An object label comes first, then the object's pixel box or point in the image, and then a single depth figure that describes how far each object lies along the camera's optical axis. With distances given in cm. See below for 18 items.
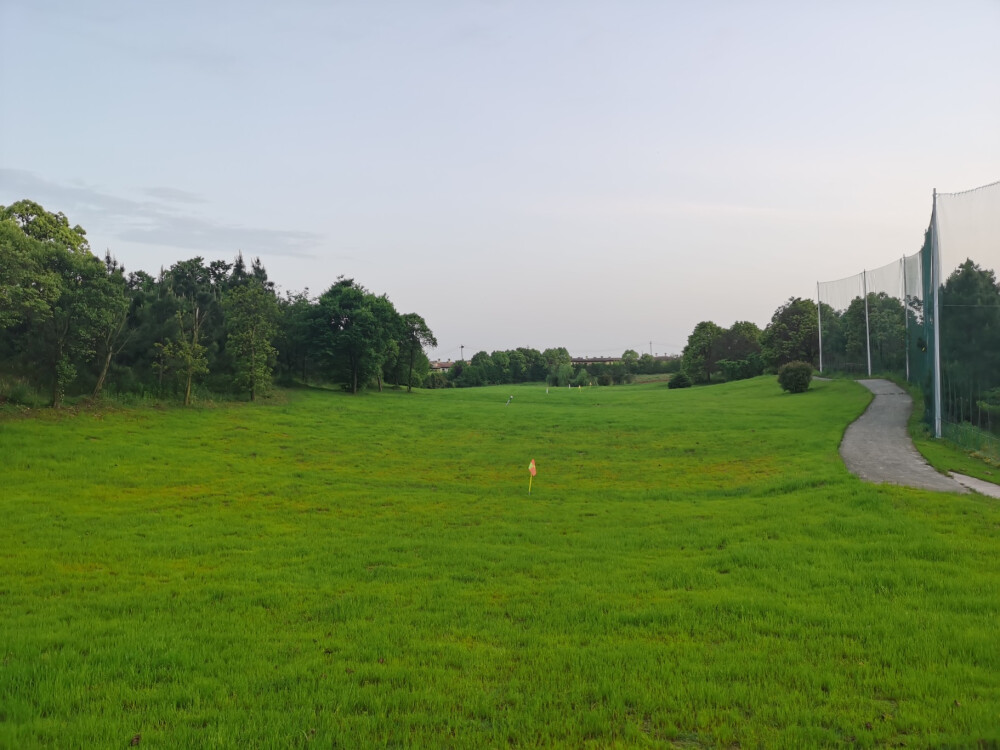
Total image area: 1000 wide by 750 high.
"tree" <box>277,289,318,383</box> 4809
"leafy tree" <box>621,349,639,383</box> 9953
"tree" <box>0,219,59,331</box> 2216
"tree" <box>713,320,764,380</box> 8011
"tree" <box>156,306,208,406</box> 3106
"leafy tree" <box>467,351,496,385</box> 11456
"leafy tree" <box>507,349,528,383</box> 12350
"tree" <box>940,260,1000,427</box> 1966
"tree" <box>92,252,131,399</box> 2603
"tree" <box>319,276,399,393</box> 4772
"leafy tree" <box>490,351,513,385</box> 11812
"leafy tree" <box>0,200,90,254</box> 3170
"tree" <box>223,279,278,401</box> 3628
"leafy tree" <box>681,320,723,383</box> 8059
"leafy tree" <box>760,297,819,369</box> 6475
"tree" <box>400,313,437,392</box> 5644
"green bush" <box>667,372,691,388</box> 7138
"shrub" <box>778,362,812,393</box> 4362
